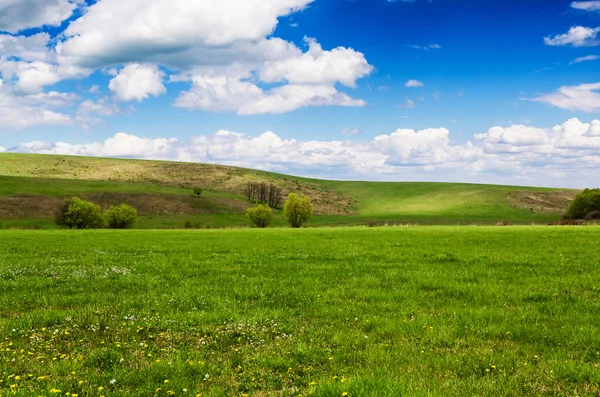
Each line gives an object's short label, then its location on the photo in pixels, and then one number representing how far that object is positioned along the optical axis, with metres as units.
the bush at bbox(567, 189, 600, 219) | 113.73
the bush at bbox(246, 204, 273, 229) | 103.12
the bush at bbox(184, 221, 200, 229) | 95.00
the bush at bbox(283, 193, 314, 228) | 100.44
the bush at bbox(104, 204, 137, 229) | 92.94
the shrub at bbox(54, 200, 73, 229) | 89.62
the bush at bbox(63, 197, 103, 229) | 87.75
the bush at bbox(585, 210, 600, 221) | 104.69
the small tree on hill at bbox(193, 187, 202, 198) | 144.38
